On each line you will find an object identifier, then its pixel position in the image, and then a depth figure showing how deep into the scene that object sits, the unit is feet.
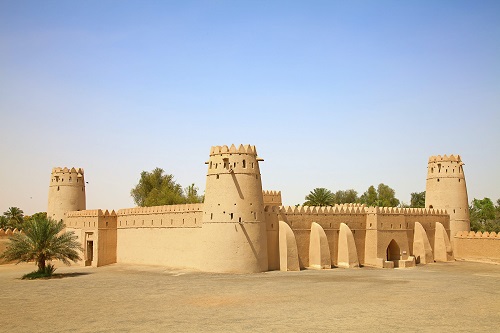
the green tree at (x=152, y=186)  179.32
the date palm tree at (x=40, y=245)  92.63
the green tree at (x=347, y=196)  264.31
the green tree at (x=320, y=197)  150.61
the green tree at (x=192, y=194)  175.96
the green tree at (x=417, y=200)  199.62
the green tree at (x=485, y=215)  172.14
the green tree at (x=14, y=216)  184.49
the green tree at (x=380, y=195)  237.53
